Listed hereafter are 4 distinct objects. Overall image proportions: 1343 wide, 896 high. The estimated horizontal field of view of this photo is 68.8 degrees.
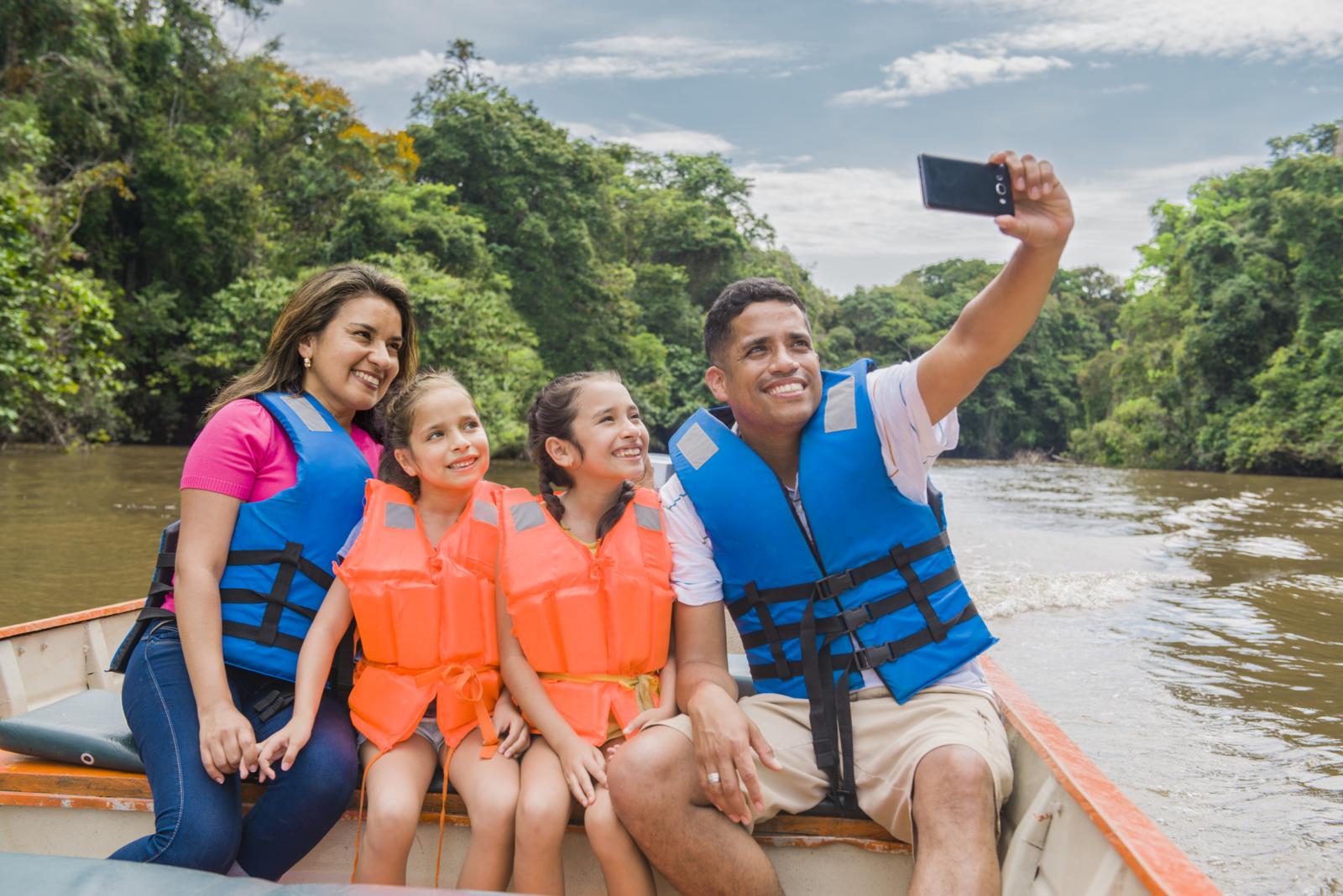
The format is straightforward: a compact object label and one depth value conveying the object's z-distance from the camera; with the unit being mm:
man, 1748
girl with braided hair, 1799
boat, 1713
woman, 1815
